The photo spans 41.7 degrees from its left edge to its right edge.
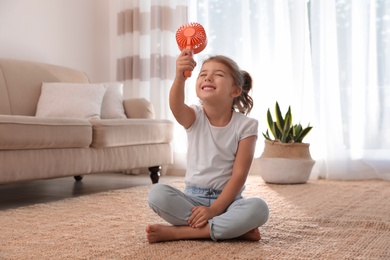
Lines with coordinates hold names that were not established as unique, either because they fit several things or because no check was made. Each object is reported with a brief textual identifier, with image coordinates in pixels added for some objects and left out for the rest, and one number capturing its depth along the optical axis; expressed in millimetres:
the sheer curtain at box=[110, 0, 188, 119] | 4000
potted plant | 3160
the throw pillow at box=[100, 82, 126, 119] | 3277
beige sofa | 2184
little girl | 1431
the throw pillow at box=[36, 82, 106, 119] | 3041
